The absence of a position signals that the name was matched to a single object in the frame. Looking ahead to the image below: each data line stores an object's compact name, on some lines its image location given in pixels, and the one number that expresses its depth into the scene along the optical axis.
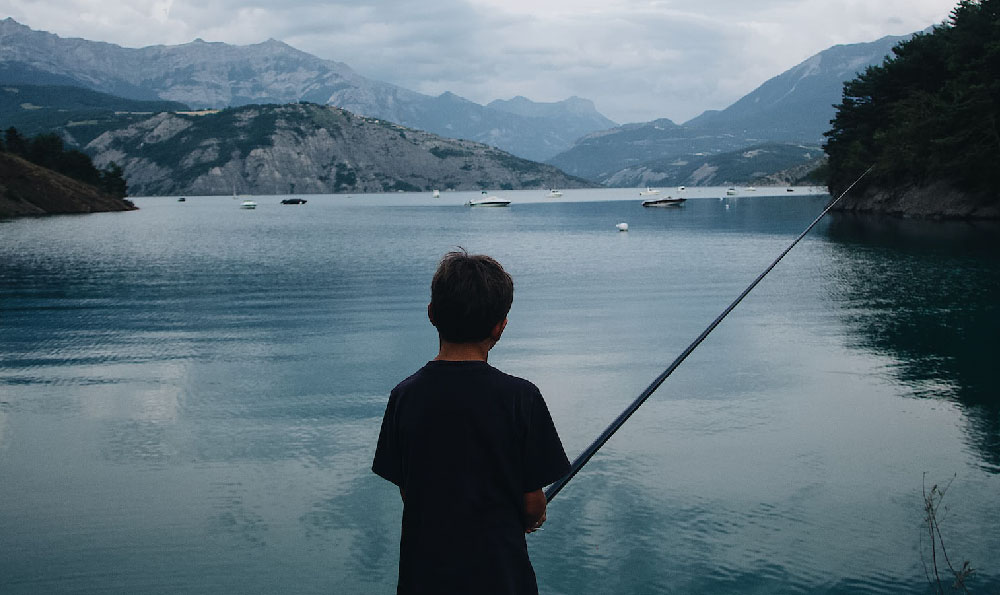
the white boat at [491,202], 146.46
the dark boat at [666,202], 131.62
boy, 3.31
